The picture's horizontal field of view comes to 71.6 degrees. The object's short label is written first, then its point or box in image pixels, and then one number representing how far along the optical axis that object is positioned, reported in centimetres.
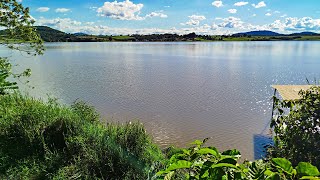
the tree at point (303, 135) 298
